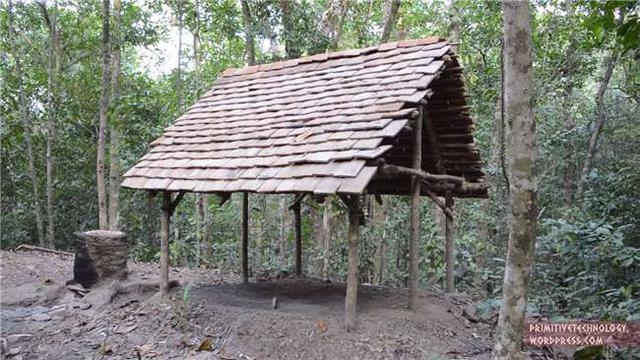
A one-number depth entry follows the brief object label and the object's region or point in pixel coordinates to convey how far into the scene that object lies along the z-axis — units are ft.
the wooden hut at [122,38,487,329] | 17.74
